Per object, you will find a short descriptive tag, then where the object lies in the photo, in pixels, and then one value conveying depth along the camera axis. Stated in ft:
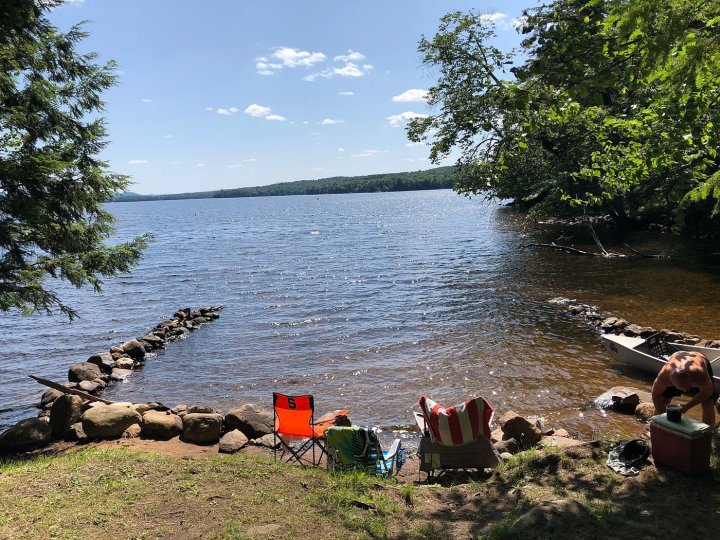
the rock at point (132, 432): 31.76
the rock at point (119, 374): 47.34
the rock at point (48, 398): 40.37
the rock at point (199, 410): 33.45
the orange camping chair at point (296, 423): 26.43
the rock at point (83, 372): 45.83
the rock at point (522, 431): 28.35
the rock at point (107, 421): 31.24
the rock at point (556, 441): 26.68
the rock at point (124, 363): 49.70
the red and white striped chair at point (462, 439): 23.29
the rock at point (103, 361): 48.65
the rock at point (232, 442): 29.22
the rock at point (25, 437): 29.45
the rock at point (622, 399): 32.42
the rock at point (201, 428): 30.81
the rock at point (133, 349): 52.54
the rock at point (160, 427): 31.53
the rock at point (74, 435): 31.24
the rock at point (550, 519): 14.87
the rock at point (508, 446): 27.17
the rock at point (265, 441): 29.89
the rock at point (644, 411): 30.60
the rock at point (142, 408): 34.77
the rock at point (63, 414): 31.99
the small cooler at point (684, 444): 17.83
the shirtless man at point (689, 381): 21.57
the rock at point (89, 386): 43.01
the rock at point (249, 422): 31.96
